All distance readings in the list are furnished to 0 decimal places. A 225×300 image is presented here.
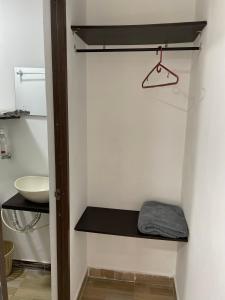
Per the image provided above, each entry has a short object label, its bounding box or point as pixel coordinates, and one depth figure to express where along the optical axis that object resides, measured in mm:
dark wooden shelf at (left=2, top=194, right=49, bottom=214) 2141
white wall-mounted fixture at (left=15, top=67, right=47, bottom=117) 2279
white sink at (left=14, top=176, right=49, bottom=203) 2131
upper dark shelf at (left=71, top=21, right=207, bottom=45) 1598
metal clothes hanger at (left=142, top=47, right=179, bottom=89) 2023
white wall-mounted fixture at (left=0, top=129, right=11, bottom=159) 2383
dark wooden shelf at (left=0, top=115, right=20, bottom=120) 2201
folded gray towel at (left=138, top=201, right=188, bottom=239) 1873
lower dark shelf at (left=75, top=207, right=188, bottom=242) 1966
